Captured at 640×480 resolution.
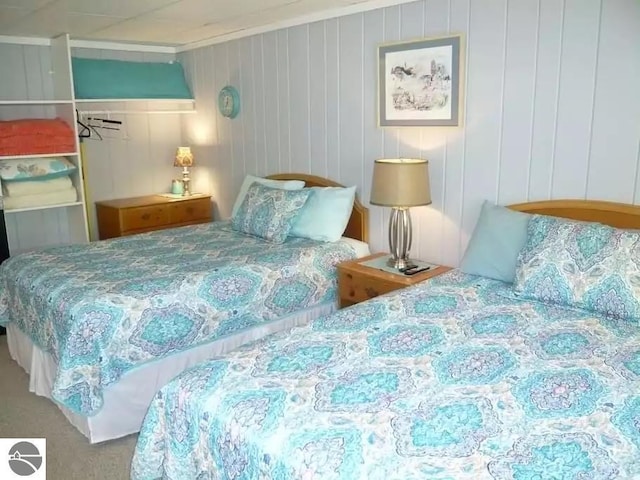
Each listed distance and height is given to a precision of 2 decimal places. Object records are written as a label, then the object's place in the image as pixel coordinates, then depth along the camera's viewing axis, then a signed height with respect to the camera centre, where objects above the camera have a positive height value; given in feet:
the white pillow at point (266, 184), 12.24 -1.16
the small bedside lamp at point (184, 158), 15.48 -0.72
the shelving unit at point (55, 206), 13.19 -1.67
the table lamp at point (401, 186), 9.54 -0.96
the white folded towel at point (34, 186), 12.70 -1.20
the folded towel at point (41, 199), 12.69 -1.49
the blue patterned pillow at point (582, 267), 6.92 -1.77
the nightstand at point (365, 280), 9.57 -2.57
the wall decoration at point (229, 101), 14.15 +0.73
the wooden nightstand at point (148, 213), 14.30 -2.09
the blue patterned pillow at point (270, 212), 11.32 -1.63
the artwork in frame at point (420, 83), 9.71 +0.81
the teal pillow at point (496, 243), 8.45 -1.73
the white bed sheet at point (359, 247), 11.24 -2.30
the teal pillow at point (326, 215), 11.25 -1.68
